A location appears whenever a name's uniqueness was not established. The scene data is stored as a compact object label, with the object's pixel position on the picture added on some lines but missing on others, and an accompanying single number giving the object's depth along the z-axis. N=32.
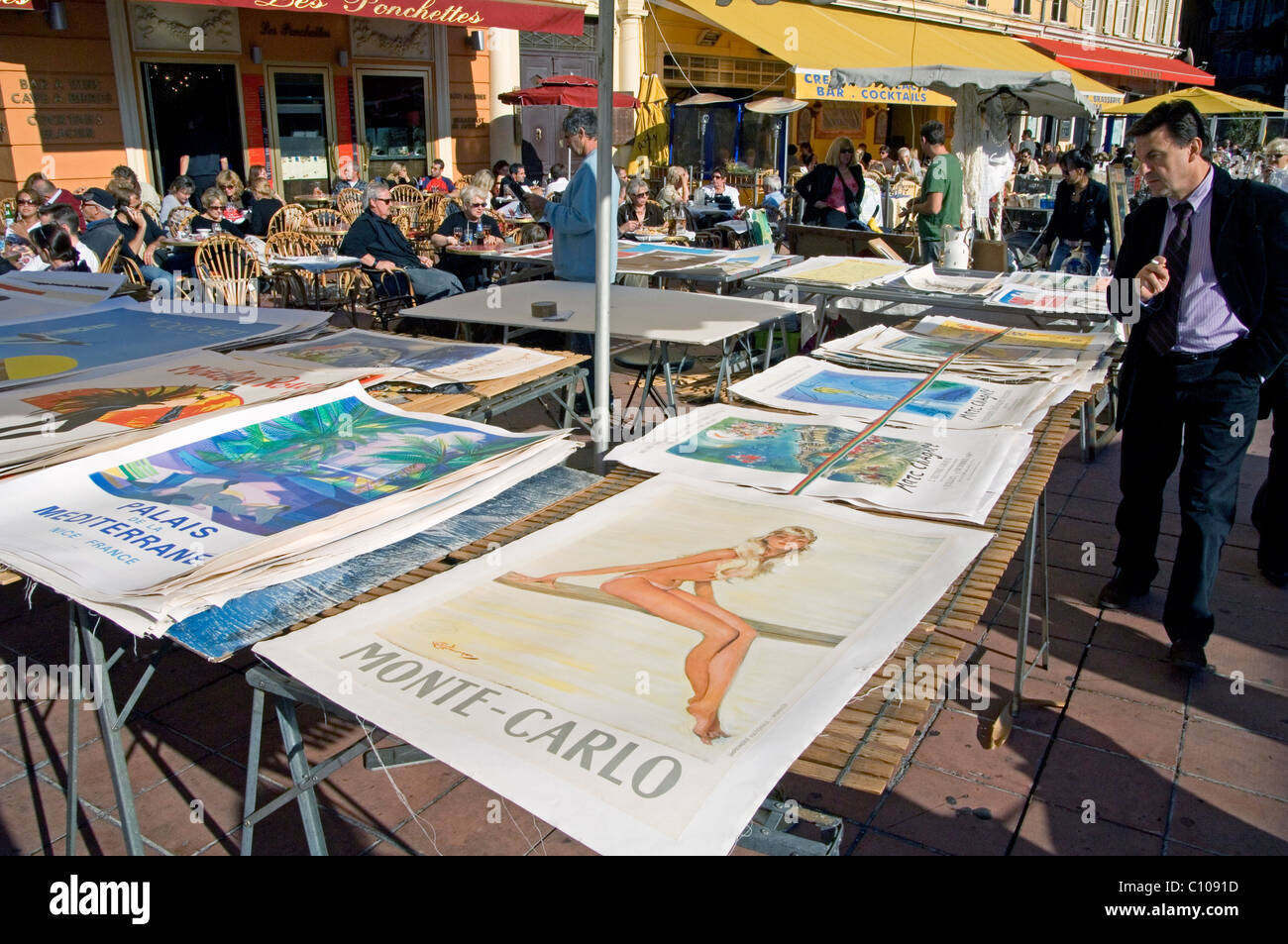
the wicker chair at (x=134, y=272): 6.31
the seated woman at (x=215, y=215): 8.73
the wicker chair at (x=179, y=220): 8.59
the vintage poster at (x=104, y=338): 2.82
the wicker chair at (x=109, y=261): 6.21
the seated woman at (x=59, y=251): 5.51
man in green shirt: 7.25
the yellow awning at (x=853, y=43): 14.85
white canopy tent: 8.69
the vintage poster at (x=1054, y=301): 4.16
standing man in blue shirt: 4.61
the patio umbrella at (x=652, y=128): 14.70
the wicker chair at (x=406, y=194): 11.20
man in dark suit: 2.73
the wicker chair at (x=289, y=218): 9.26
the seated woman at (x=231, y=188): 9.79
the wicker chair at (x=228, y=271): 6.16
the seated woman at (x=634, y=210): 8.57
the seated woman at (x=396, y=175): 12.18
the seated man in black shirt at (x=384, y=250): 6.73
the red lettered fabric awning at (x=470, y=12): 9.88
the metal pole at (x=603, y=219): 2.56
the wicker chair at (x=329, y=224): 8.90
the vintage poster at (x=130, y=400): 2.12
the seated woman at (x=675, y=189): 10.77
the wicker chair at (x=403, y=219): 9.91
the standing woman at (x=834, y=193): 8.21
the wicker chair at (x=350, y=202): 10.75
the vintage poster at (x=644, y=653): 1.13
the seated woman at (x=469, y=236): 7.41
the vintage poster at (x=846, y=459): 2.02
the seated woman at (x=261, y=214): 9.28
